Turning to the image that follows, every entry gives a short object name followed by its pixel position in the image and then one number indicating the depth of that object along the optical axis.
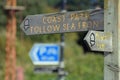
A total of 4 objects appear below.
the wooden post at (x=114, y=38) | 5.69
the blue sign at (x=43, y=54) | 14.56
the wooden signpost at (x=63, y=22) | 5.99
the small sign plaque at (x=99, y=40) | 5.64
